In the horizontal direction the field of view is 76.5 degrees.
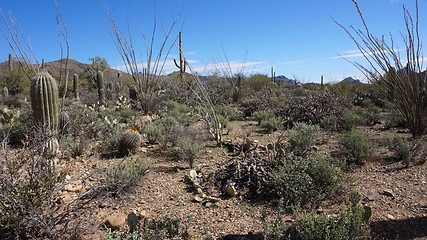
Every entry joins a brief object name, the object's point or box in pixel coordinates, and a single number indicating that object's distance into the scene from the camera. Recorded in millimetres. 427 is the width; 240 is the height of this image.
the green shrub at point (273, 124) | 7322
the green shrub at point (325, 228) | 2264
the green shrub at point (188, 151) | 4590
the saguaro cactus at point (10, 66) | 17869
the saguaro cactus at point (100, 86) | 11716
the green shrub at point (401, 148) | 4270
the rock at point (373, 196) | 3348
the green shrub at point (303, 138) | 4723
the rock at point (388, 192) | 3420
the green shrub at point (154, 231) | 2453
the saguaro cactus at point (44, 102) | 4371
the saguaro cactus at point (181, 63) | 9833
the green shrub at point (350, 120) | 7080
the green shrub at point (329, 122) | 7180
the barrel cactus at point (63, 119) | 6168
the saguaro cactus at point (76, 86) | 14673
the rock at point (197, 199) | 3496
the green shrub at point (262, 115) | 8461
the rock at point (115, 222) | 2836
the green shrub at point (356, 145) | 4484
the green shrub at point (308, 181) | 3234
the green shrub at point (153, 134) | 6008
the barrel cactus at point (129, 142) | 5172
